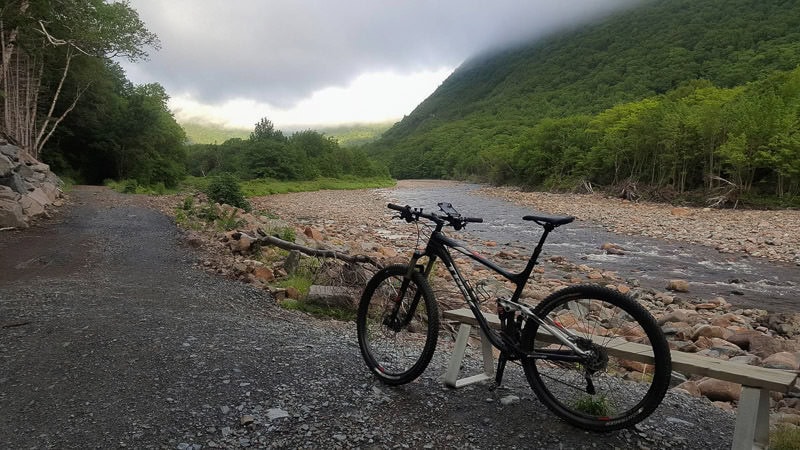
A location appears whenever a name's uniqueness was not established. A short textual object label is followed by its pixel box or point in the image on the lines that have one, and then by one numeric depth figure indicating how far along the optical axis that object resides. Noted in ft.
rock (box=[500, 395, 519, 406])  12.12
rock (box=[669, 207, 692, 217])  99.19
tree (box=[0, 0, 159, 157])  53.57
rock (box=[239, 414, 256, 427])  10.83
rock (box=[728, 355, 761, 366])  19.11
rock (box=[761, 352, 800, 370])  17.24
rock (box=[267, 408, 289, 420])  11.19
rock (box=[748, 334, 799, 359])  21.66
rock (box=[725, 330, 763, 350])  22.57
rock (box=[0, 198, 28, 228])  37.60
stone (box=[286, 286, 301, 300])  23.58
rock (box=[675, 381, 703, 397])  15.62
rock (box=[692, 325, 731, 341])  23.76
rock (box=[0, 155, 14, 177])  44.79
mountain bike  9.86
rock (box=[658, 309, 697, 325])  28.14
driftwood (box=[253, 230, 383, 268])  25.65
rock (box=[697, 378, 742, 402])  15.51
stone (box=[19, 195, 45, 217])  43.33
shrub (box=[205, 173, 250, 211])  66.80
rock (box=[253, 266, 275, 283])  26.71
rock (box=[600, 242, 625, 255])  57.48
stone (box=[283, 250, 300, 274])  27.80
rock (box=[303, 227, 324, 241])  46.01
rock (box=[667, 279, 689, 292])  39.52
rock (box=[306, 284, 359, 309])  22.33
